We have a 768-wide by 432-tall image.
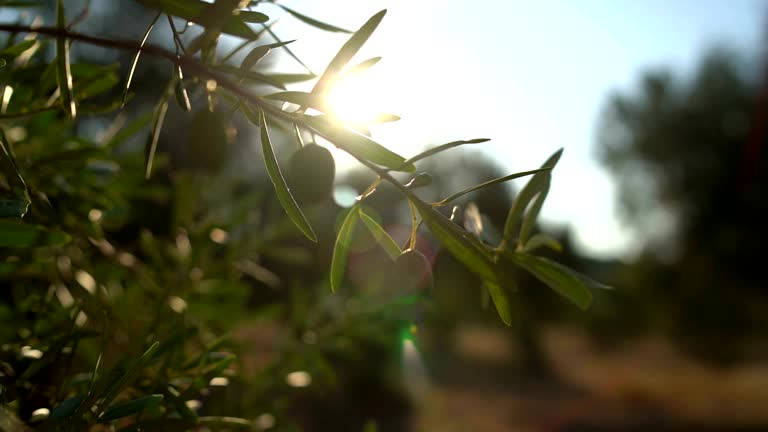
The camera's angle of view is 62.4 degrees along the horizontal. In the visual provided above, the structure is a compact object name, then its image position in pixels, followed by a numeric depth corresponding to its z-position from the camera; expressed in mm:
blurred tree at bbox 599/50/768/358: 7707
